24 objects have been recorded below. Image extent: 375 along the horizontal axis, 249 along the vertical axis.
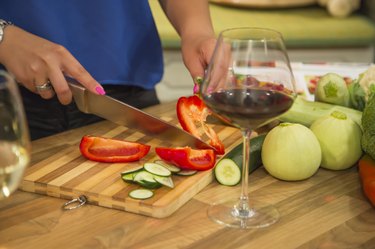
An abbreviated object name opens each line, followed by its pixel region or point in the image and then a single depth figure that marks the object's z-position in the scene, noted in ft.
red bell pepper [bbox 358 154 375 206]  3.24
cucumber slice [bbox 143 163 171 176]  3.32
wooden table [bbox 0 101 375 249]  2.99
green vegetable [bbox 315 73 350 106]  3.98
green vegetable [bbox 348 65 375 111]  3.95
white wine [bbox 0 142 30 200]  2.42
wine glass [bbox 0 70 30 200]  2.37
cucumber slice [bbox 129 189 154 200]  3.21
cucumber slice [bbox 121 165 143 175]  3.35
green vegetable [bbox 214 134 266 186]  3.42
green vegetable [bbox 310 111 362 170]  3.51
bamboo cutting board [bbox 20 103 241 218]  3.20
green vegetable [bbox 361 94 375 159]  3.38
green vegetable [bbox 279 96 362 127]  3.84
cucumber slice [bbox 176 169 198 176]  3.41
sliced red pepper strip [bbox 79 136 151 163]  3.56
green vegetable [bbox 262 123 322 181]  3.40
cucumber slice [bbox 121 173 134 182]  3.32
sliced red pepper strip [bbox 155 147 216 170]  3.42
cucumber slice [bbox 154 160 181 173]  3.42
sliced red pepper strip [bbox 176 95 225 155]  3.87
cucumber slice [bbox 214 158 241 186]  3.41
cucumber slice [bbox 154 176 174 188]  3.28
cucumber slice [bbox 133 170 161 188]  3.27
